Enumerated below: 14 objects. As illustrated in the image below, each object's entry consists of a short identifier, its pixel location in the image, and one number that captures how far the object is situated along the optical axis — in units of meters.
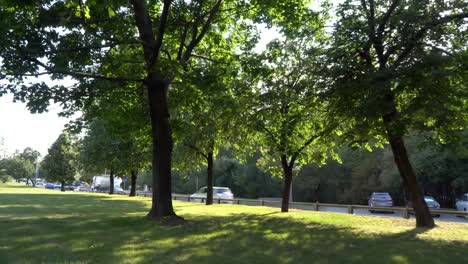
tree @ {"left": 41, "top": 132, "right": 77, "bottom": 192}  61.97
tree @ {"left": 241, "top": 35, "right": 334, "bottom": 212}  17.38
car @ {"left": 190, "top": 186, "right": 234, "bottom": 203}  44.00
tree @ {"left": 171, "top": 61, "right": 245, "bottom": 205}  16.00
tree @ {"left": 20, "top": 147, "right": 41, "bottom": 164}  128.91
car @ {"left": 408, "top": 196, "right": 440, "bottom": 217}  37.03
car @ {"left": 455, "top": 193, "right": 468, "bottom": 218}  33.34
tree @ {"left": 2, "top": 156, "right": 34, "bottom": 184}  107.81
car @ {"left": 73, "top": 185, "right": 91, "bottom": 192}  93.81
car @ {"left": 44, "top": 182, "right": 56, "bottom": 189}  97.46
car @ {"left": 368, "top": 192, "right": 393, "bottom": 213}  37.25
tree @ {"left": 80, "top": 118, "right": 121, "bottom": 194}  42.66
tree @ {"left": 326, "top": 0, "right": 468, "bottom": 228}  12.40
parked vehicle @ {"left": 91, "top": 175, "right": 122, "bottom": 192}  83.59
